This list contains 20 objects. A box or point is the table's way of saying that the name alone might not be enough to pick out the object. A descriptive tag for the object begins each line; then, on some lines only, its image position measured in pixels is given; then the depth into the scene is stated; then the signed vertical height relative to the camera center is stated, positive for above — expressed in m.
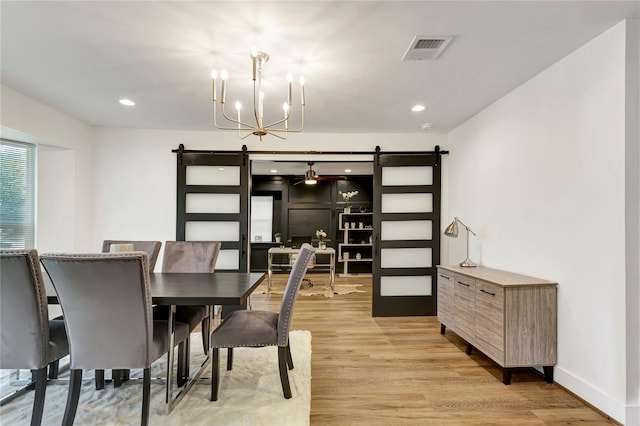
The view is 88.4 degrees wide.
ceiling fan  6.58 +0.86
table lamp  3.64 -0.13
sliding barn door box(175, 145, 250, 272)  4.59 +0.24
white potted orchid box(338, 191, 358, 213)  8.12 +0.58
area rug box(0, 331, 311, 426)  2.08 -1.27
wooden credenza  2.57 -0.81
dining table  2.02 -0.50
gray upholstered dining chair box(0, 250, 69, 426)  1.85 -0.61
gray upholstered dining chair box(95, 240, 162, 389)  3.23 -0.30
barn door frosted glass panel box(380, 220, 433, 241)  4.68 -0.14
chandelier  2.19 +1.09
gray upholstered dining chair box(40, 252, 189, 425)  1.80 -0.54
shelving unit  8.29 -0.50
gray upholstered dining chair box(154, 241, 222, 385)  3.22 -0.39
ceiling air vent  2.25 +1.24
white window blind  3.67 +0.26
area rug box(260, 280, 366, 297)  6.00 -1.34
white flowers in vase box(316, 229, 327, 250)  6.65 -0.46
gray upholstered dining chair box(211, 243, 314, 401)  2.29 -0.81
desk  6.17 -0.61
